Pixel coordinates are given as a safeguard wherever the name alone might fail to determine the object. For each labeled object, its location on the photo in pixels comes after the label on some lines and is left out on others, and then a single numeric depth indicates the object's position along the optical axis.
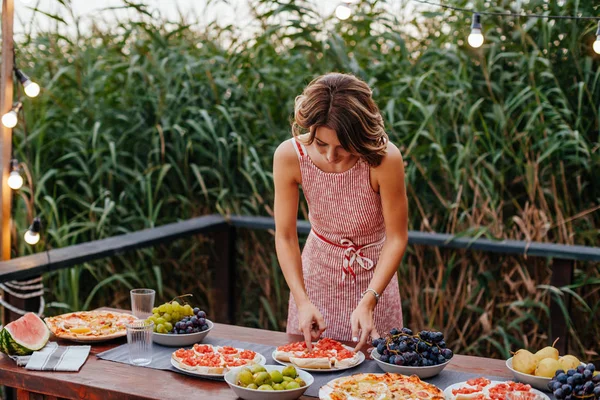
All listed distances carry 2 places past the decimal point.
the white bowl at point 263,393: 1.92
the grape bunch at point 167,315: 2.44
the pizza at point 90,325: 2.46
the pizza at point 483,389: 1.94
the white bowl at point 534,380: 2.06
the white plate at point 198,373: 2.13
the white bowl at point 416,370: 2.14
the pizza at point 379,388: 1.93
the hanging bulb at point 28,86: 3.00
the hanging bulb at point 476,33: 2.96
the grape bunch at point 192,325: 2.43
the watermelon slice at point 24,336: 2.32
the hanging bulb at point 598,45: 2.88
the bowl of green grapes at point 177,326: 2.41
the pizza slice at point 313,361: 2.19
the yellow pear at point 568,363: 2.03
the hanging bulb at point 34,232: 3.12
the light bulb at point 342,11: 3.10
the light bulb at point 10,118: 3.03
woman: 2.39
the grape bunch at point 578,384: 1.86
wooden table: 2.04
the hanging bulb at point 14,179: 3.05
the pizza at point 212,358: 2.15
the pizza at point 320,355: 2.19
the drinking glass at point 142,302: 2.39
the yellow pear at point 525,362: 2.10
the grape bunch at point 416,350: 2.16
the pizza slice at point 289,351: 2.24
